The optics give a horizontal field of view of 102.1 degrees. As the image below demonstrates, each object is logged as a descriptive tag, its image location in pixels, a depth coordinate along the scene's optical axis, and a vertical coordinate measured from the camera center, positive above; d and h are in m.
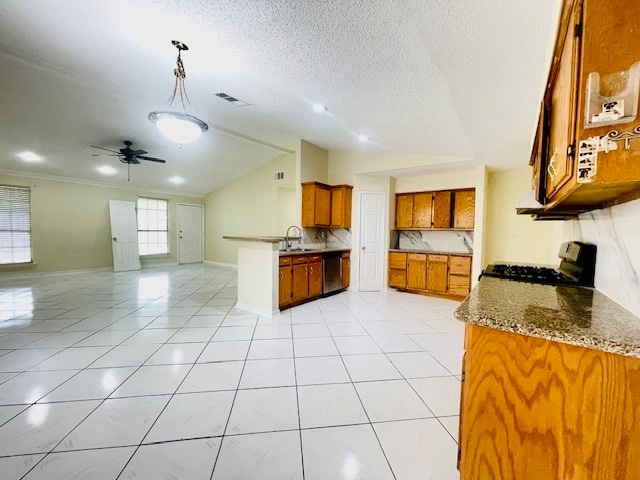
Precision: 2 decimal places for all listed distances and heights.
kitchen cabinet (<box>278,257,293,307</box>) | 3.74 -0.75
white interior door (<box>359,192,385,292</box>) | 5.11 -0.15
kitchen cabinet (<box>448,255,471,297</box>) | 4.41 -0.72
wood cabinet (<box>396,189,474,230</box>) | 4.64 +0.45
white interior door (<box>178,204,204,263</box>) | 8.39 -0.11
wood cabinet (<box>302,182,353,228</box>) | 4.75 +0.50
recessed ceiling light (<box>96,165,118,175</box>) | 5.98 +1.39
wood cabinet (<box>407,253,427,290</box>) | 4.80 -0.72
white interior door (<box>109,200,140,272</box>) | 6.93 -0.17
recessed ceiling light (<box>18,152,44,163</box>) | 5.08 +1.42
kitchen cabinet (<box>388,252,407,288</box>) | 5.03 -0.73
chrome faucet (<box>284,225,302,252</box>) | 4.38 -0.14
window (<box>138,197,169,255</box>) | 7.69 +0.09
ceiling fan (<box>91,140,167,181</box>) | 4.60 +1.37
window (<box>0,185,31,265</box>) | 5.64 +0.06
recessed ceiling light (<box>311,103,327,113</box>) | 2.96 +1.45
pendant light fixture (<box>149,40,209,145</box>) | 2.33 +0.99
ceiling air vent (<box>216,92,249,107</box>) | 3.10 +1.62
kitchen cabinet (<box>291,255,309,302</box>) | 3.97 -0.74
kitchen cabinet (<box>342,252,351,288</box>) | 4.98 -0.72
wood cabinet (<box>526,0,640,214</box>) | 0.77 +0.46
